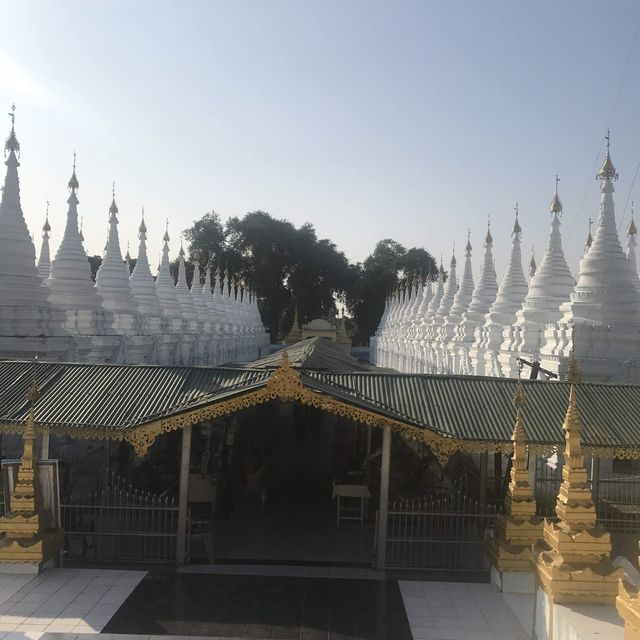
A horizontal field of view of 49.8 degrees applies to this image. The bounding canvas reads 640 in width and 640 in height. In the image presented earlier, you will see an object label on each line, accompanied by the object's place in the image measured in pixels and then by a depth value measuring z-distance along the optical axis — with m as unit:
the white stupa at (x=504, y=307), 24.73
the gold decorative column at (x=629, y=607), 6.02
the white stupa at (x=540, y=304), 20.83
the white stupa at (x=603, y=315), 17.75
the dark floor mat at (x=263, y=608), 9.16
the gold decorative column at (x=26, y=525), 10.69
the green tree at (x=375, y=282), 89.06
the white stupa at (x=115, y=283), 26.67
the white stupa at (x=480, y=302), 29.34
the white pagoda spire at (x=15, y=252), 19.75
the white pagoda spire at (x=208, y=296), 47.91
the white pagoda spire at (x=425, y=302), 44.91
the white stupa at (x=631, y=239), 33.75
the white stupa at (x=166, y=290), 35.94
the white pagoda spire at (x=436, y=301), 41.16
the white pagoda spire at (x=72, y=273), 23.02
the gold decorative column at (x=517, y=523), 10.59
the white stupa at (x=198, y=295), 45.16
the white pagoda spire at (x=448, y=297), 37.84
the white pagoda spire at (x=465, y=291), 33.16
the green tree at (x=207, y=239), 86.75
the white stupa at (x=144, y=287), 31.27
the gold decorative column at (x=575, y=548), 8.28
